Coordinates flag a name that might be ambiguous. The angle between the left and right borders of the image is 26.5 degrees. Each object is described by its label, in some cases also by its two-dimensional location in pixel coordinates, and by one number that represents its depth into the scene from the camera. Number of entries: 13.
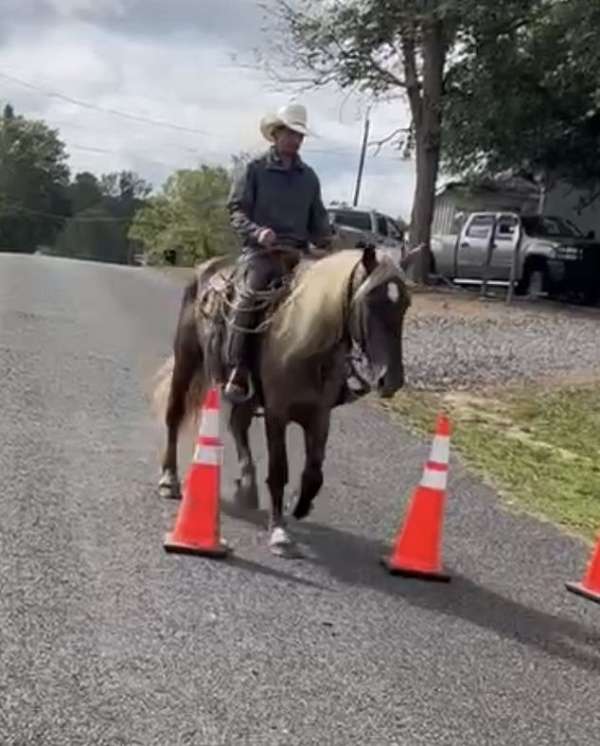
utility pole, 66.25
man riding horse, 7.13
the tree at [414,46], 28.50
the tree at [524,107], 28.58
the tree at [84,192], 114.03
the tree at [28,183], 100.38
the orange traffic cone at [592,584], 6.74
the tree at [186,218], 53.29
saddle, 7.06
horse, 6.24
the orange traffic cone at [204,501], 6.54
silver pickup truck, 28.66
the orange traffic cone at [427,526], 6.68
